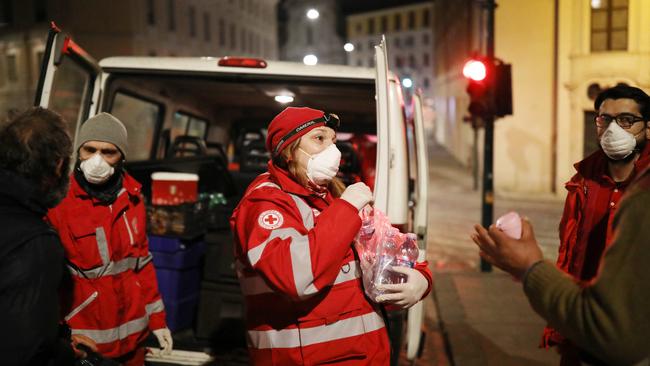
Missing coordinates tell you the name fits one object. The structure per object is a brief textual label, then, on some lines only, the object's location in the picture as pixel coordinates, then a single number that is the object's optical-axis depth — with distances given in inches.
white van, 123.5
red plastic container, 166.6
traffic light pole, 319.6
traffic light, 314.7
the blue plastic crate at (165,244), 149.8
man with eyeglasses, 113.0
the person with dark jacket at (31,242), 63.5
